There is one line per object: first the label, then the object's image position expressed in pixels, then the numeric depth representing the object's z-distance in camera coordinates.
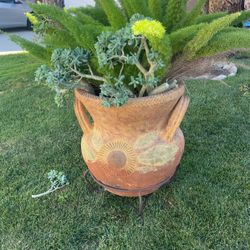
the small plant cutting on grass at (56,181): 1.69
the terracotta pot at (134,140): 1.26
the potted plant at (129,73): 1.11
